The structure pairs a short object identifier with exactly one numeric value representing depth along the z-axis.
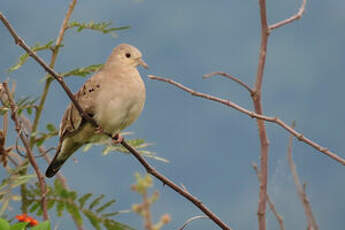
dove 5.47
